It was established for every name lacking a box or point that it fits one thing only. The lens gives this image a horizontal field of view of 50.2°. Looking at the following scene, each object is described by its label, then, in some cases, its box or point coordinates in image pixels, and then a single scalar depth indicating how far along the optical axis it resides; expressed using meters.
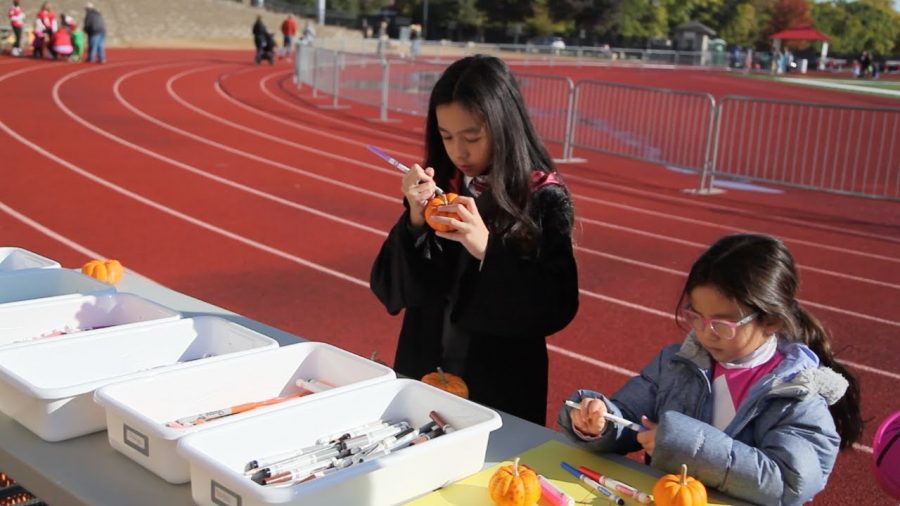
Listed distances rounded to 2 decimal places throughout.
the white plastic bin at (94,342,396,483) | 1.85
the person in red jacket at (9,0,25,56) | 26.31
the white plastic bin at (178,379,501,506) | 1.64
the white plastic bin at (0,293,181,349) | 2.54
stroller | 31.20
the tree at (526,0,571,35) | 78.75
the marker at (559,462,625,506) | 1.89
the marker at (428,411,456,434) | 2.01
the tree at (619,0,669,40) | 84.50
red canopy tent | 68.12
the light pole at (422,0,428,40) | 73.13
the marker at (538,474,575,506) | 1.83
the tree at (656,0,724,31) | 91.88
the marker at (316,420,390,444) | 1.94
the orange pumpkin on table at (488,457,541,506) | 1.78
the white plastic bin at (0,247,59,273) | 3.18
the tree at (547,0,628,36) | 80.81
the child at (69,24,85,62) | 26.19
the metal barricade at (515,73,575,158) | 15.44
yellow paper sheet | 1.86
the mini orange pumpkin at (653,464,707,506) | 1.79
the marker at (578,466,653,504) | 1.89
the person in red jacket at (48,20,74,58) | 25.64
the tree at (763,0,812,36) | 95.88
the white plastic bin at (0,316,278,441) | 1.99
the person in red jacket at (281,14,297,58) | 33.72
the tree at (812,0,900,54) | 89.91
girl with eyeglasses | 1.99
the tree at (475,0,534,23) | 77.88
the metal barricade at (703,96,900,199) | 13.02
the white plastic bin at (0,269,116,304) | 2.90
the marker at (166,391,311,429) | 2.01
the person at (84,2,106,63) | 25.80
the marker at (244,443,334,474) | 1.78
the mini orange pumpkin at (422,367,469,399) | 2.32
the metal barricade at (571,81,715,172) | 15.33
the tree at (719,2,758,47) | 93.31
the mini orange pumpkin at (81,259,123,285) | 3.19
